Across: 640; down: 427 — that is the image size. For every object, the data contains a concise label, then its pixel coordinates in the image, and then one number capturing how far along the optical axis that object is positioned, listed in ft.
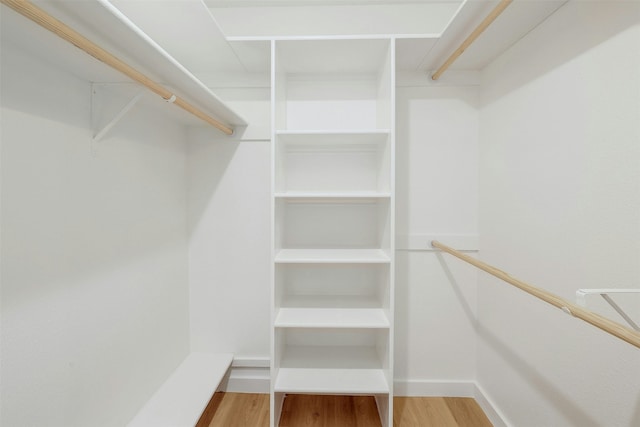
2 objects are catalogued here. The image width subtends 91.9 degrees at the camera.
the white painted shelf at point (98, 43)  2.46
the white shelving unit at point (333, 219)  5.02
